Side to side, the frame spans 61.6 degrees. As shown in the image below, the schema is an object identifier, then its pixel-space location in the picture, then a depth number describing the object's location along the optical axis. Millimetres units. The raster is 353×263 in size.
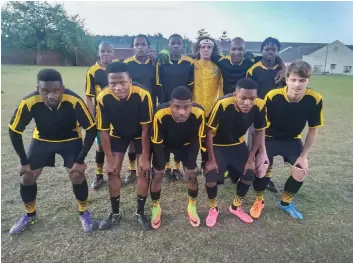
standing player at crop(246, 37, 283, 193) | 4449
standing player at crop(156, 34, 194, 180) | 4598
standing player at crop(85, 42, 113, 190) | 4566
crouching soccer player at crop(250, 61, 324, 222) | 3816
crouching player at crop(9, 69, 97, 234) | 3209
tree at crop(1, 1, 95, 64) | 41219
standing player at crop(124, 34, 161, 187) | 4512
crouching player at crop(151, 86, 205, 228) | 3277
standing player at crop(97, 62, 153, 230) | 3320
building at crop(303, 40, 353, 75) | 52375
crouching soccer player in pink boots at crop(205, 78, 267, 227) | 3609
